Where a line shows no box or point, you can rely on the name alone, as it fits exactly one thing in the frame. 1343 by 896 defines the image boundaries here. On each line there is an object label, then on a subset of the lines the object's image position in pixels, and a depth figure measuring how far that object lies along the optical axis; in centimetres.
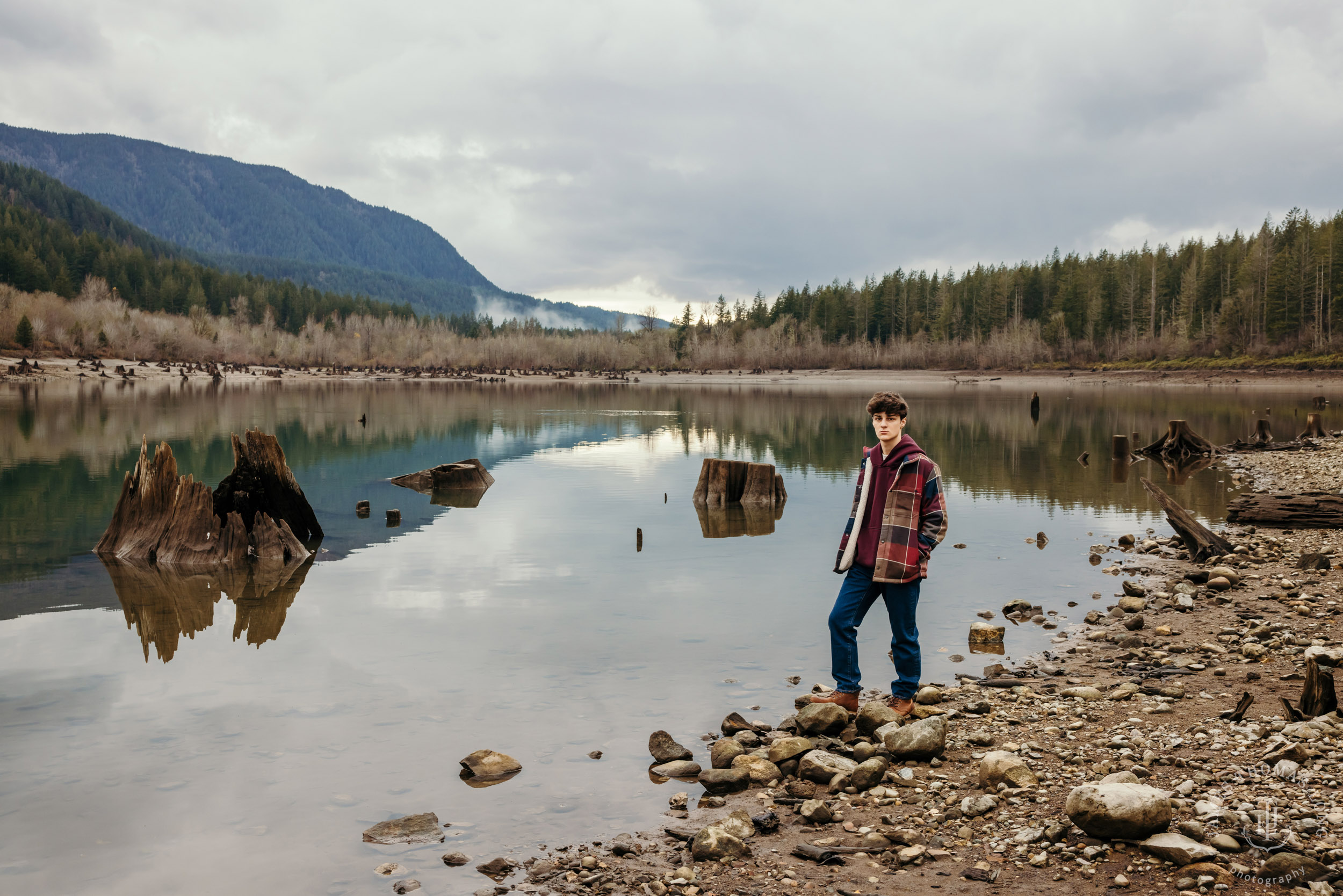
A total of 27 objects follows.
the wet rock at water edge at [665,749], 734
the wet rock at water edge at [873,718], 766
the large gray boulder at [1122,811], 522
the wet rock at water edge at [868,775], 657
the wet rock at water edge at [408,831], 615
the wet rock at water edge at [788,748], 714
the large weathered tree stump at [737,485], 2223
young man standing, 766
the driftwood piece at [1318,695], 675
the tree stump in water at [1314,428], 3575
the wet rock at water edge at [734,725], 779
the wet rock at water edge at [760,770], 687
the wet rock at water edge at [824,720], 764
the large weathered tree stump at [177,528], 1528
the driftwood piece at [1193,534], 1433
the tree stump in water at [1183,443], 3228
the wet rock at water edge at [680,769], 707
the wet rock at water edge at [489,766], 709
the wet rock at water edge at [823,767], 675
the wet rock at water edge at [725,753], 714
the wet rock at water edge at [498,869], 569
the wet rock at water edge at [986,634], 1060
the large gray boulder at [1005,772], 624
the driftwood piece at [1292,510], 1596
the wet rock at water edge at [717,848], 565
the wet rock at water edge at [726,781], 677
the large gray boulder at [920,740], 695
